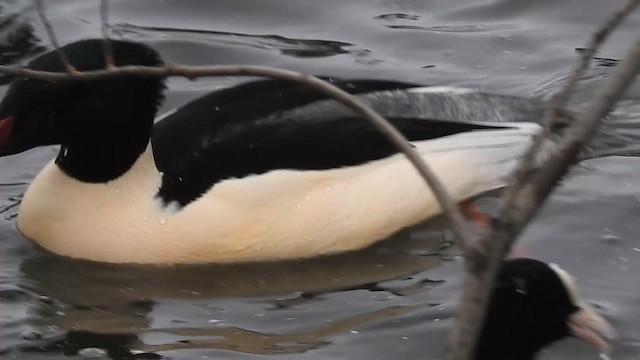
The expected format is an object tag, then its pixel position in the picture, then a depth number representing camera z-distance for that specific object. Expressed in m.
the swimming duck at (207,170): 12.08
